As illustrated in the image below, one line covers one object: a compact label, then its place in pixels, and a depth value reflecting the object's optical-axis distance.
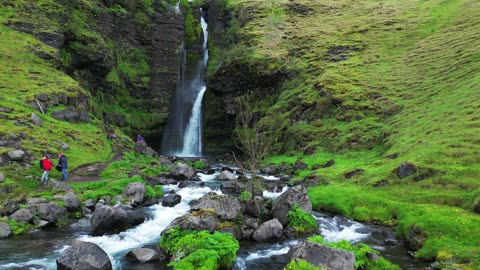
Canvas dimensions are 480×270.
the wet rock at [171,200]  29.58
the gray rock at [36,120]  38.16
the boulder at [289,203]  24.47
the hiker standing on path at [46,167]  30.46
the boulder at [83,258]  17.02
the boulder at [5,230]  22.14
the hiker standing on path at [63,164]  32.44
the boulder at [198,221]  20.47
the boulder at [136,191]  30.23
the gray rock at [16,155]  31.31
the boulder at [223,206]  23.53
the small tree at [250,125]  57.09
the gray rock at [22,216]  23.81
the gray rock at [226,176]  41.03
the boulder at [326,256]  16.02
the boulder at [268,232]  22.10
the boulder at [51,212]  24.81
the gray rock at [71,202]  26.88
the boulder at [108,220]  23.34
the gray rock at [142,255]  18.98
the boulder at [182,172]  40.31
